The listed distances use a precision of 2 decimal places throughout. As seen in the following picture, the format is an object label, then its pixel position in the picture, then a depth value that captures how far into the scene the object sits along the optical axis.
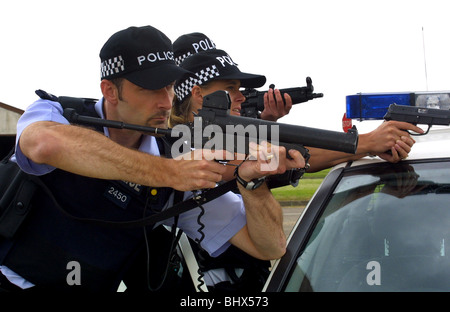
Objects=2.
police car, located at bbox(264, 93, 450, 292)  1.98
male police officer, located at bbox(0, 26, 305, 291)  2.00
